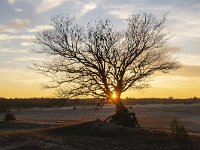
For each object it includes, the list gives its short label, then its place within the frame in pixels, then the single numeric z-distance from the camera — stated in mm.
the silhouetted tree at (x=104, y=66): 13585
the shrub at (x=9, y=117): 19916
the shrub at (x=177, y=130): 11670
